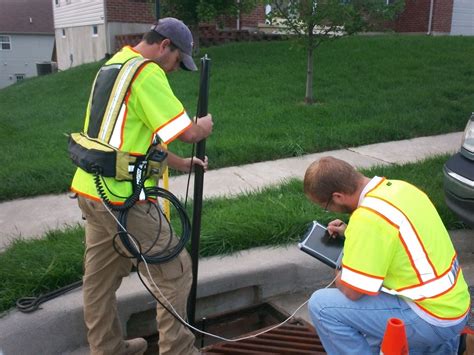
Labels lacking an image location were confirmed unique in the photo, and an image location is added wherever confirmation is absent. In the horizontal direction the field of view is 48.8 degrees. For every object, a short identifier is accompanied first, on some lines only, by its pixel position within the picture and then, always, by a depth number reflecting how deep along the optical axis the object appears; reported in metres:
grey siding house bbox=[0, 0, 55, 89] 44.56
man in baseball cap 2.47
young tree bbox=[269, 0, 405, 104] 7.64
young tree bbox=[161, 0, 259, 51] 11.70
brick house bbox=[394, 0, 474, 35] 17.61
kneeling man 2.14
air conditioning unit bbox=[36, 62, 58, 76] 27.83
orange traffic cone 1.92
